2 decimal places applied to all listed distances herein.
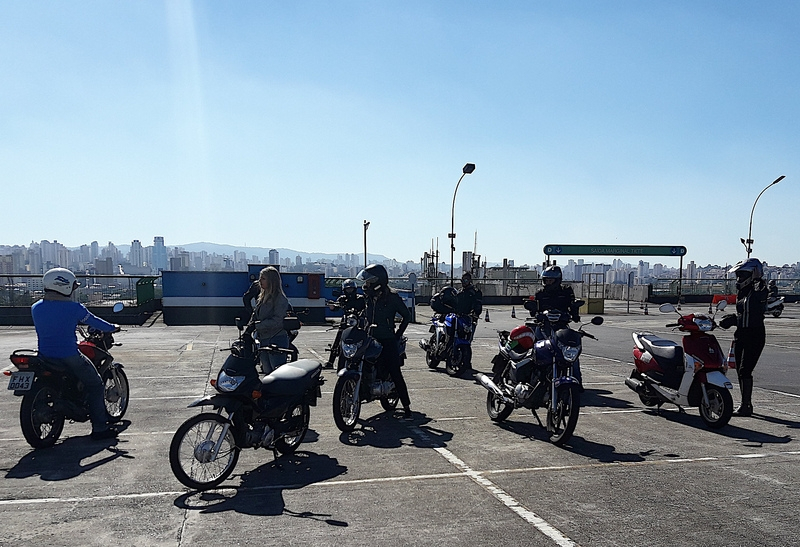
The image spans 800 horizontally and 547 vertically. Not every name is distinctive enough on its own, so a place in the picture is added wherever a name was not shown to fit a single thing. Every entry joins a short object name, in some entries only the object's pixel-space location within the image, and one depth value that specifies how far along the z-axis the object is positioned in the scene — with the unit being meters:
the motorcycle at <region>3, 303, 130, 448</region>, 6.73
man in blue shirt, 7.02
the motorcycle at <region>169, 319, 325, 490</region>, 5.53
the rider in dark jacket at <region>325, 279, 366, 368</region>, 10.40
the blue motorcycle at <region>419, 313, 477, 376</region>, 12.46
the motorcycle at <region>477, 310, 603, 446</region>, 7.00
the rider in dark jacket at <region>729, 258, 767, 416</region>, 8.80
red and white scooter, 7.98
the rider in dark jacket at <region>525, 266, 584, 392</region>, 9.32
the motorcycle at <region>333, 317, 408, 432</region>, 7.52
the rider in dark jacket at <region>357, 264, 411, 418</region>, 8.27
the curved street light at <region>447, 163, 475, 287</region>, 39.36
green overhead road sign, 51.03
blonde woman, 8.21
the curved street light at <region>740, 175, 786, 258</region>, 47.59
